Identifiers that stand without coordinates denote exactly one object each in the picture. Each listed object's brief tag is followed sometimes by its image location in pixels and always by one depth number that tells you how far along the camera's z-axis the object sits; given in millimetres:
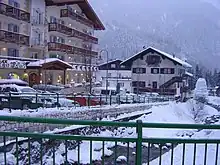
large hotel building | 31922
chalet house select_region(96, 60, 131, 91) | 58188
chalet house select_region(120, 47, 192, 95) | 49812
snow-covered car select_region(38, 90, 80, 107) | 19625
